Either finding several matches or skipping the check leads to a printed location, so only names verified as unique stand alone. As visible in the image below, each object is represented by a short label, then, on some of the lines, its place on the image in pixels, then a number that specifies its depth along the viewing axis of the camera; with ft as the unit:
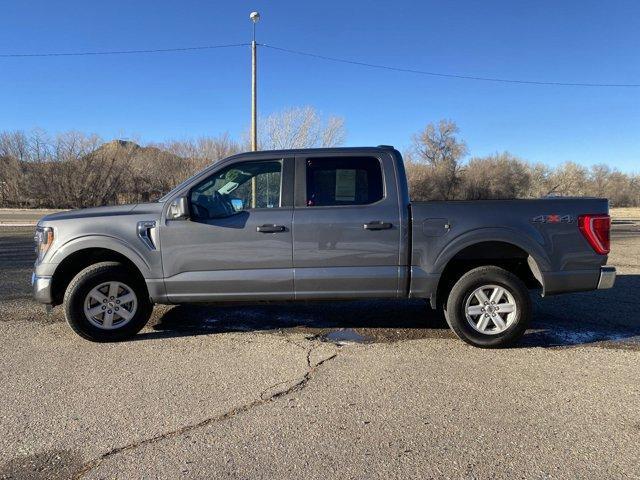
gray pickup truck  15.67
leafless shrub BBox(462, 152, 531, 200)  190.68
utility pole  63.26
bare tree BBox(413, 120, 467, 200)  183.14
